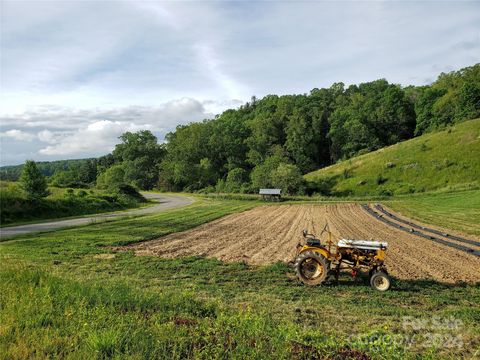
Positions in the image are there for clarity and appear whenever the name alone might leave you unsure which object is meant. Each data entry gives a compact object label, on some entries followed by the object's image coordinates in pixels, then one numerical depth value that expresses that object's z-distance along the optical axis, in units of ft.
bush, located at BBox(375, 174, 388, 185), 198.39
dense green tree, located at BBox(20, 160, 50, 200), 122.93
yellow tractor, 34.58
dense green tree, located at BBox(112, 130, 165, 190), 324.60
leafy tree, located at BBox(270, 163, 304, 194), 199.11
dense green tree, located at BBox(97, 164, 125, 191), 263.98
